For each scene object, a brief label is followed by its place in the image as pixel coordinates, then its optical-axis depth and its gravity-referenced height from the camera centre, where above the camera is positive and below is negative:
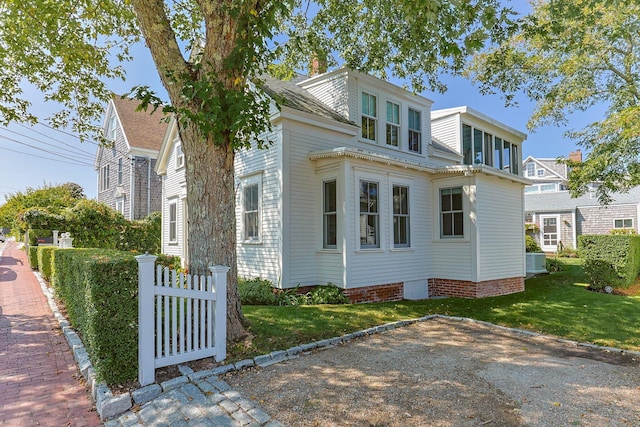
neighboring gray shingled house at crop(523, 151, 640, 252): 23.03 +0.77
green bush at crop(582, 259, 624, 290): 12.45 -1.64
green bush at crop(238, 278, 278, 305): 8.72 -1.52
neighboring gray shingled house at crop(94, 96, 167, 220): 20.39 +4.20
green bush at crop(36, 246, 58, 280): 11.24 -0.87
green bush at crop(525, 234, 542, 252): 18.91 -0.94
